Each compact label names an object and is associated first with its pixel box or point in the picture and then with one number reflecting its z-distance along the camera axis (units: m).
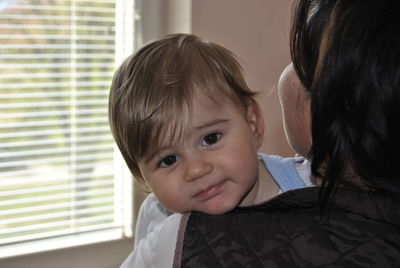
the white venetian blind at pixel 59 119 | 1.32
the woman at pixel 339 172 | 0.85
